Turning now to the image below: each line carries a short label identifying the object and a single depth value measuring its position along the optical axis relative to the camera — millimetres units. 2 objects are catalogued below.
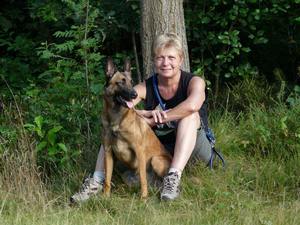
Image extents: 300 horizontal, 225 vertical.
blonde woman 5070
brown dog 5082
